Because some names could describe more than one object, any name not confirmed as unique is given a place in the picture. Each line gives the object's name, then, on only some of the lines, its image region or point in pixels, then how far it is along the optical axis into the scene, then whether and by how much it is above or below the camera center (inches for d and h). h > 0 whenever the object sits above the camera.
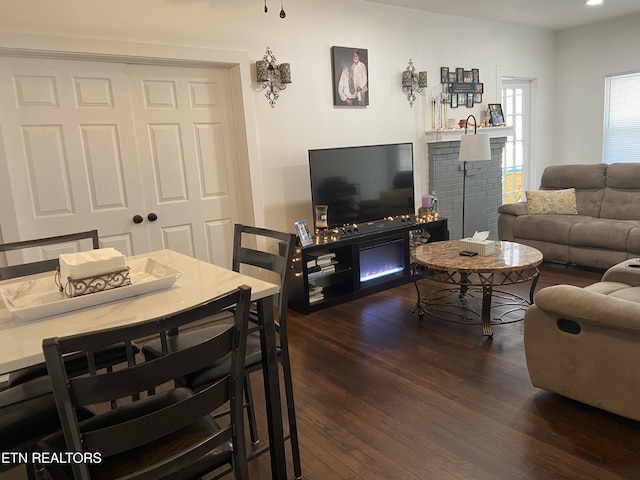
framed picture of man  171.5 +30.0
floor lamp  171.0 +1.0
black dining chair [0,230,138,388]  70.9 -28.4
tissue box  135.3 -27.5
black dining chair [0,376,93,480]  53.1 -28.4
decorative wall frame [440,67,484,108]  207.9 +29.1
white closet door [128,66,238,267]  139.9 +3.7
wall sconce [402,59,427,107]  191.8 +29.3
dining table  49.8 -16.2
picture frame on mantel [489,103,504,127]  226.5 +16.6
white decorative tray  55.4 -15.1
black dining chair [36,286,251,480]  39.6 -23.3
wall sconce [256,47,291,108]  153.5 +28.0
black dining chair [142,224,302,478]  65.8 -27.2
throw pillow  197.6 -23.5
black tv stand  154.7 -35.5
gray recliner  80.6 -36.5
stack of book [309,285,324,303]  155.6 -43.4
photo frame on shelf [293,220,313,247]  151.3 -22.9
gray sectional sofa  171.5 -29.7
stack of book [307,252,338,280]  155.8 -34.6
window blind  238.4 +11.5
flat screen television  161.5 -8.6
